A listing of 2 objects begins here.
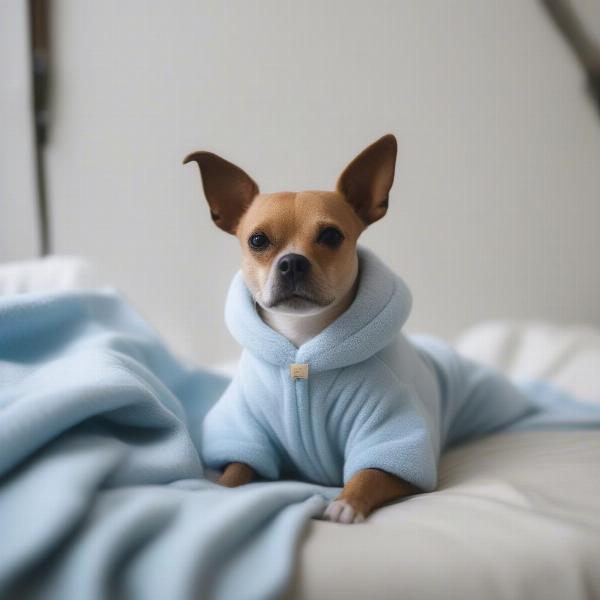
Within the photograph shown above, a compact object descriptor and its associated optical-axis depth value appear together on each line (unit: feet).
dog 3.50
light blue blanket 2.17
